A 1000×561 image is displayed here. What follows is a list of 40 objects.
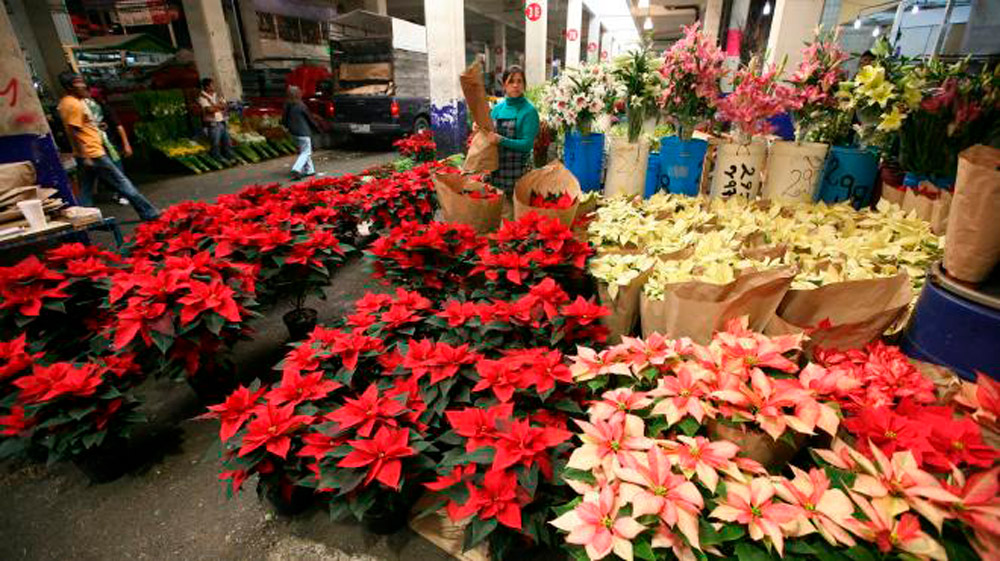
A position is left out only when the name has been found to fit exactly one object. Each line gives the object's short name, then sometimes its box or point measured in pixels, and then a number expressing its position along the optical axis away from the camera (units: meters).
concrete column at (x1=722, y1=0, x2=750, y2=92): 12.10
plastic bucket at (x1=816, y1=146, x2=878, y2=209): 3.00
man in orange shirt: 5.06
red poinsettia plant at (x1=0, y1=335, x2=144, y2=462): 1.92
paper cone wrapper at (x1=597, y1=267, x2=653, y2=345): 2.40
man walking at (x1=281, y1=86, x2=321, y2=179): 8.37
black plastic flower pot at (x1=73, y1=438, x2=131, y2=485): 2.20
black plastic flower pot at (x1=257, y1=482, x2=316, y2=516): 1.93
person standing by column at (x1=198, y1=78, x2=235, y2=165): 9.09
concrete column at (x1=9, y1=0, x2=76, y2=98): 11.48
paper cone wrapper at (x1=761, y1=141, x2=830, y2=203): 2.88
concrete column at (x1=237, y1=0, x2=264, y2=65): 15.15
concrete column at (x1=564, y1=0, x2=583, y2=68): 15.39
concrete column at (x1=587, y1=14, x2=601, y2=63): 22.38
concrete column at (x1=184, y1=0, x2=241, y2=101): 10.75
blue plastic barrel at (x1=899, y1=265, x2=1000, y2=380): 1.43
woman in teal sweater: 3.78
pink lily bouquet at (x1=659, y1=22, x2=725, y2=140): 3.04
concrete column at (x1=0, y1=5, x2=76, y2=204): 3.63
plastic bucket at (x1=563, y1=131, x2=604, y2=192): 4.05
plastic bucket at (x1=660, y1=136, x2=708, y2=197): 3.42
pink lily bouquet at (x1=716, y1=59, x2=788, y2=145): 2.78
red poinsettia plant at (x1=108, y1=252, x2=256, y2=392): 2.13
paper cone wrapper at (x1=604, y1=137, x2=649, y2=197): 3.54
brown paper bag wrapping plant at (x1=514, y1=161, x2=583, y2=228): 3.06
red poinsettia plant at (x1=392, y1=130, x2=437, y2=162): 7.00
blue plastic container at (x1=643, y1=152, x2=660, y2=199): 4.11
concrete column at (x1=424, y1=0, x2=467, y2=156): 8.09
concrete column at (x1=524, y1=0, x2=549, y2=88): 12.21
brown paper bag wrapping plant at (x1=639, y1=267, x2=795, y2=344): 1.76
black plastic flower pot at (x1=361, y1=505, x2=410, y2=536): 1.83
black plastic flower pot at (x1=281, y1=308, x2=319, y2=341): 3.45
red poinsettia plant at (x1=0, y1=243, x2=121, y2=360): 2.27
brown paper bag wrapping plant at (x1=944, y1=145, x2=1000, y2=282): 1.39
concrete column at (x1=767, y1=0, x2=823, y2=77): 6.30
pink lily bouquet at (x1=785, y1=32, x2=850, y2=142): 2.70
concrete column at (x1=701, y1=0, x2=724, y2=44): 14.57
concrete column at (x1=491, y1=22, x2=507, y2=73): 31.34
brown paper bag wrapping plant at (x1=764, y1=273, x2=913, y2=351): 1.68
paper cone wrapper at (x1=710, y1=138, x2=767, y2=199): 3.12
